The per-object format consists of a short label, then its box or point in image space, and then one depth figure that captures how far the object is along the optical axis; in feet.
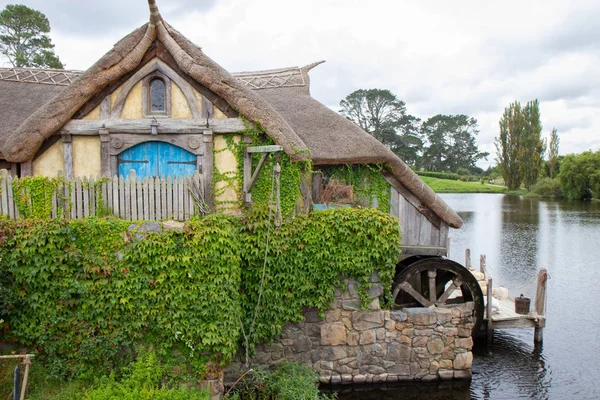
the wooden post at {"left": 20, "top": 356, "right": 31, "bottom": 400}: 19.39
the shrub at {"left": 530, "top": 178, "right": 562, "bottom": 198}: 158.92
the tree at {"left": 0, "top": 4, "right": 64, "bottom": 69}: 96.94
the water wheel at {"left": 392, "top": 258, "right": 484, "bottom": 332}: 35.19
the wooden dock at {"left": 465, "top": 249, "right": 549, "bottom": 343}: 38.27
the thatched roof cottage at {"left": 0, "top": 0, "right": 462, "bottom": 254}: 27.20
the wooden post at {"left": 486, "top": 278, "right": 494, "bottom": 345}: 38.09
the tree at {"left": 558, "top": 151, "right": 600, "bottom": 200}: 143.02
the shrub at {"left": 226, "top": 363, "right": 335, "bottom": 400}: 25.21
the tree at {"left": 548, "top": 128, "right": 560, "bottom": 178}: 169.10
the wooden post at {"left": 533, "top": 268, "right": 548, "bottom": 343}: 38.55
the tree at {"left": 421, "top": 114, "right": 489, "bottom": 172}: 227.20
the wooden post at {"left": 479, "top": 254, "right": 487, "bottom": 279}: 48.87
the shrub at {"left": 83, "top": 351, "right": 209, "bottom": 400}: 20.85
